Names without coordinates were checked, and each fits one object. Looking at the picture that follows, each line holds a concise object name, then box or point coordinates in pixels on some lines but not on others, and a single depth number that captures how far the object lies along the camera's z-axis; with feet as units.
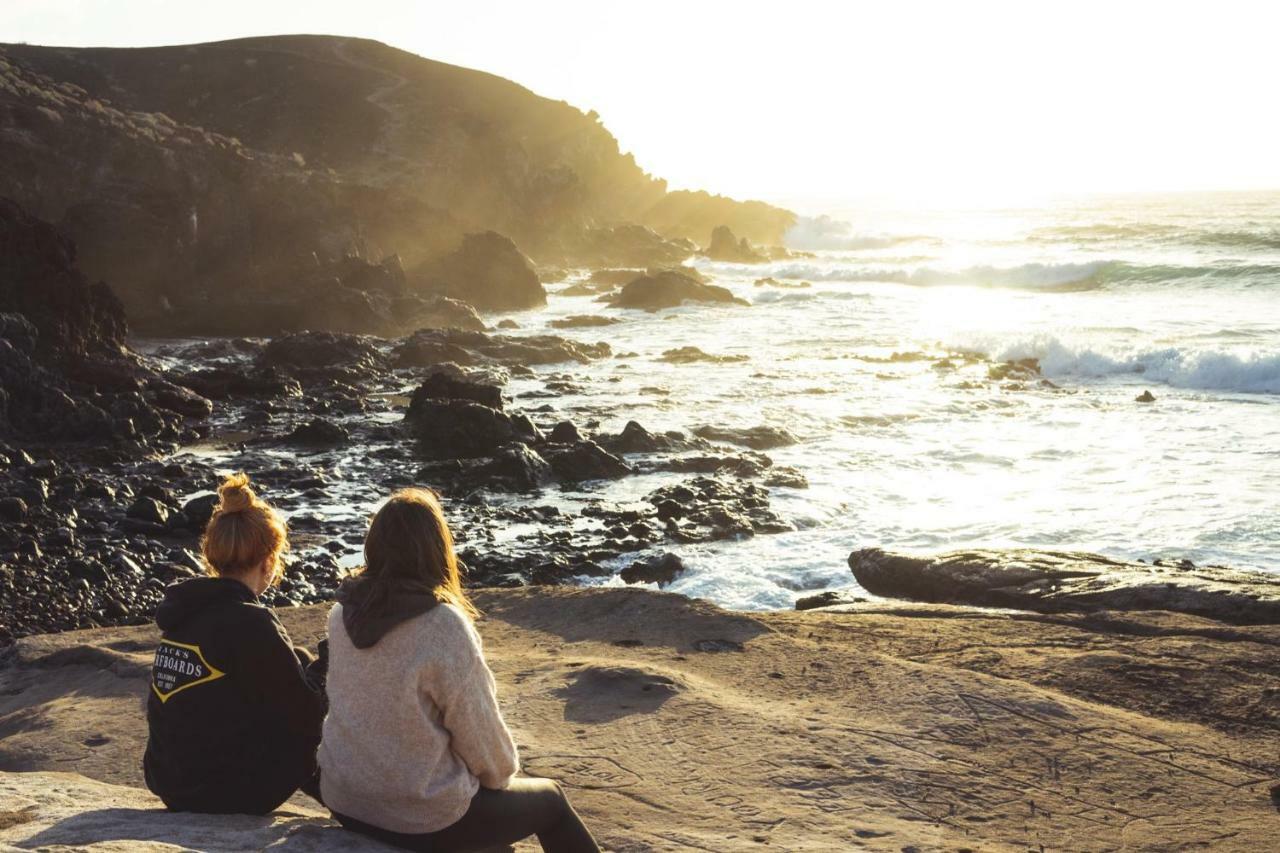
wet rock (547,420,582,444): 52.65
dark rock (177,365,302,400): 65.72
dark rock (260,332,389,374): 75.66
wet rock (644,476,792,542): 39.86
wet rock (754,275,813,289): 160.56
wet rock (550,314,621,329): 111.91
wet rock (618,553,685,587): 35.17
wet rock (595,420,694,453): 52.85
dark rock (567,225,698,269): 207.82
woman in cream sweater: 11.21
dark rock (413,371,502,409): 57.36
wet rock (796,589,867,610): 30.91
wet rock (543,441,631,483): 48.29
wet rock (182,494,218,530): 38.24
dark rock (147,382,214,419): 58.54
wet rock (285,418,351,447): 53.62
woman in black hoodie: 12.62
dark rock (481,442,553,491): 46.65
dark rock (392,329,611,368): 82.99
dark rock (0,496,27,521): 36.27
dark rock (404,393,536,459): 51.80
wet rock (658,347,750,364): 86.69
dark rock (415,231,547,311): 131.64
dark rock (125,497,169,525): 37.99
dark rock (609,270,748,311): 130.31
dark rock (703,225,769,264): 218.59
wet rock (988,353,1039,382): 79.05
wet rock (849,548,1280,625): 25.70
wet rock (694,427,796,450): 55.93
